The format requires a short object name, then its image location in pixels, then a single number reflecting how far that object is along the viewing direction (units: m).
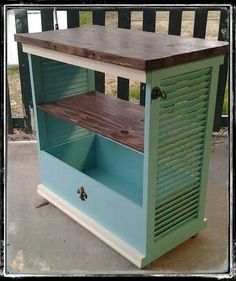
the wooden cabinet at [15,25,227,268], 1.13
